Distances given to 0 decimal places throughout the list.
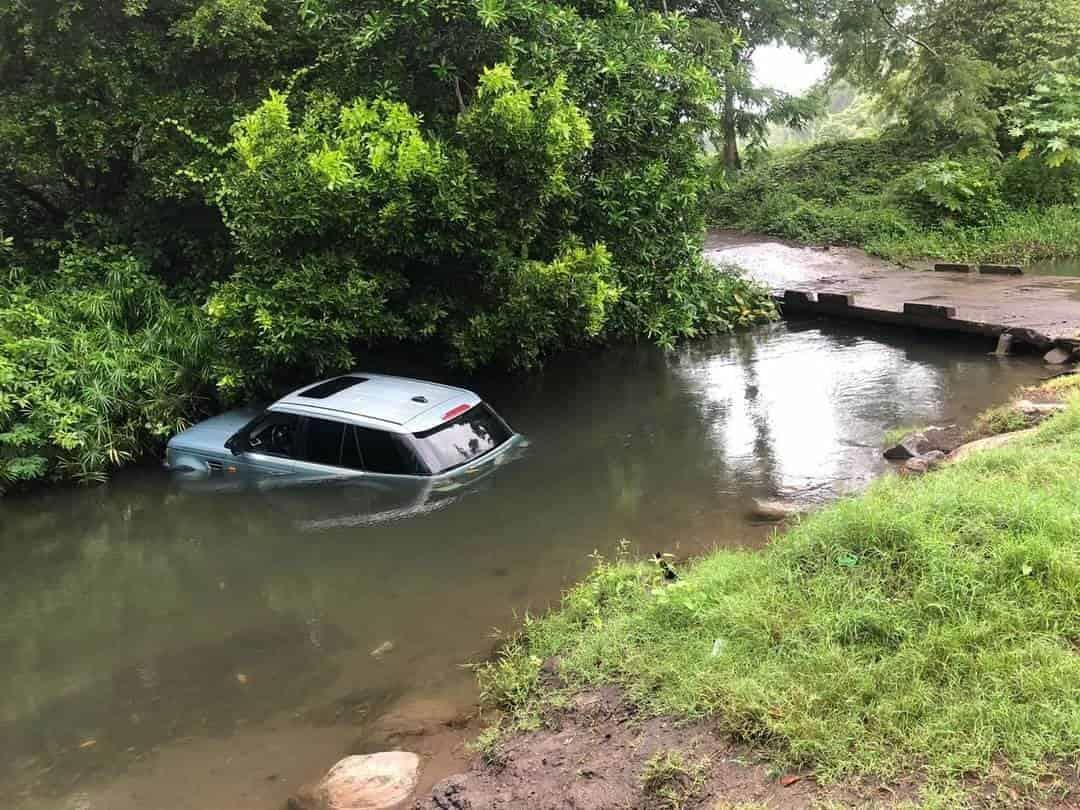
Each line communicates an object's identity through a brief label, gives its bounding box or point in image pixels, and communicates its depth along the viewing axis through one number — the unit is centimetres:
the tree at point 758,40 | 2177
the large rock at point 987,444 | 698
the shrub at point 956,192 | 2070
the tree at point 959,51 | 2206
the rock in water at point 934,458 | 746
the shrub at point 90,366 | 974
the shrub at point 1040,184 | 2111
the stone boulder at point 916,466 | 748
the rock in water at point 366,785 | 430
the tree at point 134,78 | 1123
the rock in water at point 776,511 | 729
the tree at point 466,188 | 920
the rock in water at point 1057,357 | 1104
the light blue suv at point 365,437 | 808
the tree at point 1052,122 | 2028
